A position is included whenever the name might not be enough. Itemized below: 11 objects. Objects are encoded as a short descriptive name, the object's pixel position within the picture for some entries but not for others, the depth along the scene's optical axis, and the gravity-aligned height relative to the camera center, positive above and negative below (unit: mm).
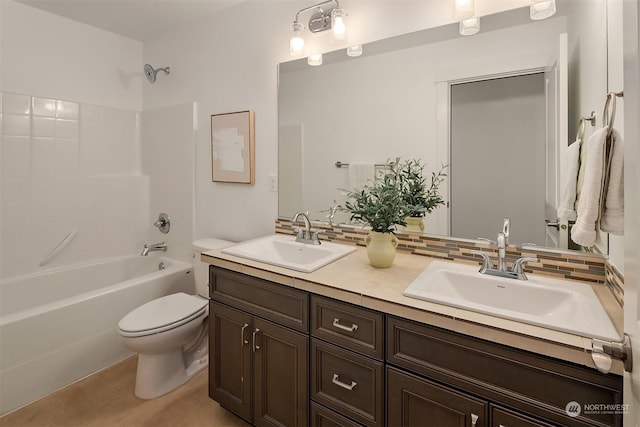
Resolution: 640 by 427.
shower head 2674 +1163
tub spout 2625 -309
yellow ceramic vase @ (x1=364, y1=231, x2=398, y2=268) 1383 -171
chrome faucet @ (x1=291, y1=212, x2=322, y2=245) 1795 -139
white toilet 1733 -729
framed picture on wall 2195 +447
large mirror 1273 +461
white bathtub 1730 -664
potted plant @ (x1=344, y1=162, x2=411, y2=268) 1384 -40
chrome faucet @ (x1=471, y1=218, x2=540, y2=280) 1208 -212
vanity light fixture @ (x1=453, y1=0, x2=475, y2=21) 1409 +887
